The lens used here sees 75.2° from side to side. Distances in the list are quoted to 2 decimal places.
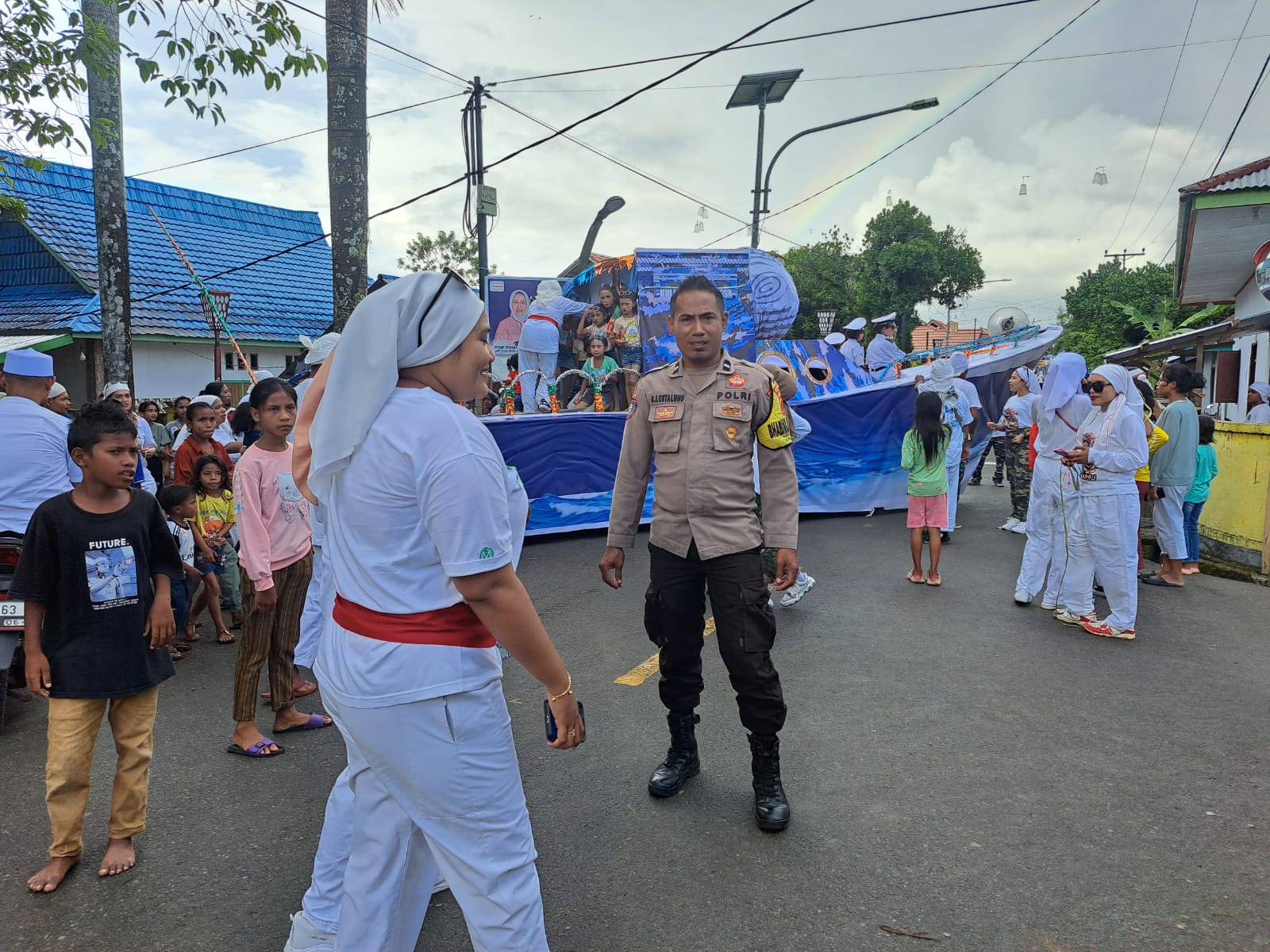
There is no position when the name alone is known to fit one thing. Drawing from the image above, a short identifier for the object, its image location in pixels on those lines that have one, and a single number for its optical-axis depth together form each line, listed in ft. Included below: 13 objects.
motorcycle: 12.71
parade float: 29.37
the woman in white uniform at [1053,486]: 20.54
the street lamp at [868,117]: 47.91
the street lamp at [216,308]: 46.14
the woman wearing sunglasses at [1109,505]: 17.99
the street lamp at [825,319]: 72.13
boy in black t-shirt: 9.07
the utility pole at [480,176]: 40.40
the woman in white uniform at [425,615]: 5.55
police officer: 10.29
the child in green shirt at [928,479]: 23.13
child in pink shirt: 11.93
